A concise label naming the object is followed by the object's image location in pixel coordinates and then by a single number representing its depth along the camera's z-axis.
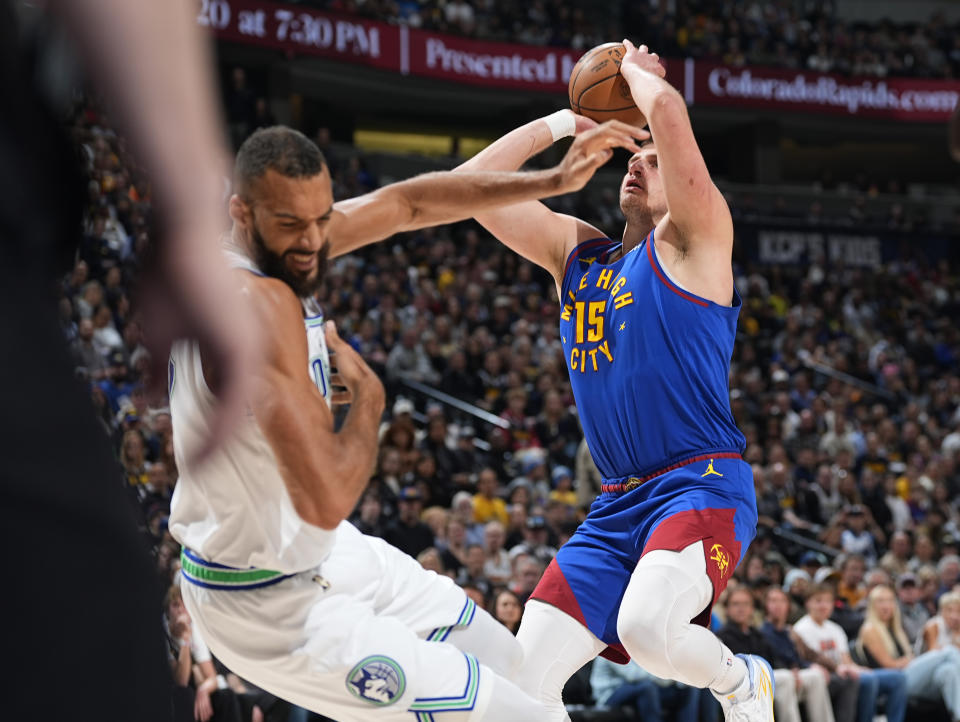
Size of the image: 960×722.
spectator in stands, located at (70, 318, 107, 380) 9.45
